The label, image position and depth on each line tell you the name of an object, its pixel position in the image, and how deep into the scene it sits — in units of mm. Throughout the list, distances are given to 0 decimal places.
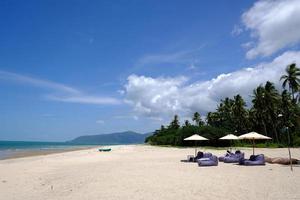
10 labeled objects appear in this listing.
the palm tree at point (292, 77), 31450
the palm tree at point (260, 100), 35879
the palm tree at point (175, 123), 61989
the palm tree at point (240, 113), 43030
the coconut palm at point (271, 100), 35025
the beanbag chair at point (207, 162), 11946
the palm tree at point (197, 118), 62907
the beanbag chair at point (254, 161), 11773
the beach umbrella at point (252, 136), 13703
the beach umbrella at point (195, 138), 15389
